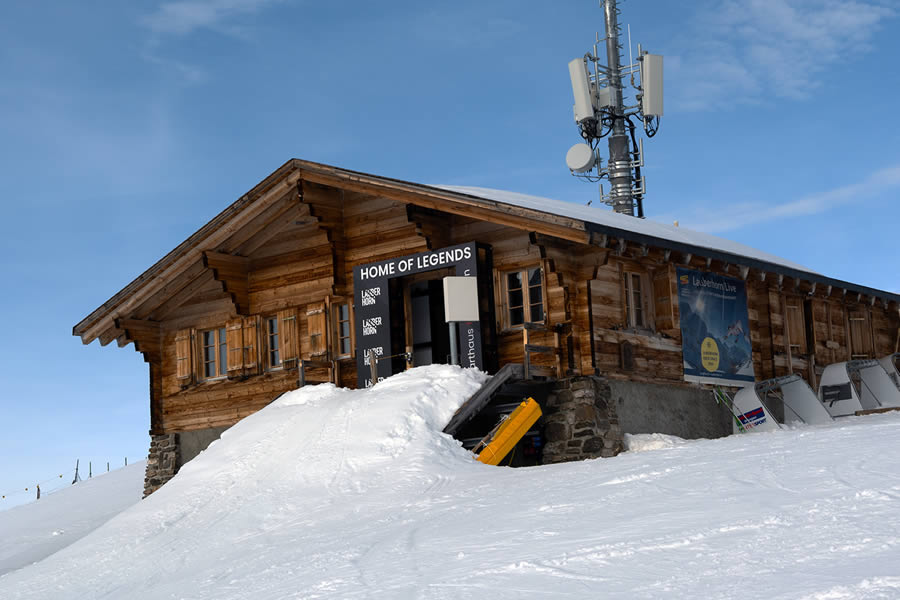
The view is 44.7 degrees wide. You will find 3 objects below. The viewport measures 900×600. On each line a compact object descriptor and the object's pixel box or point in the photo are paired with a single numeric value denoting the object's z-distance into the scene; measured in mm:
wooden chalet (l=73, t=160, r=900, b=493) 18438
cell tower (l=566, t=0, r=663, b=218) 37156
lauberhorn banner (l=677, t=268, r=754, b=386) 20328
